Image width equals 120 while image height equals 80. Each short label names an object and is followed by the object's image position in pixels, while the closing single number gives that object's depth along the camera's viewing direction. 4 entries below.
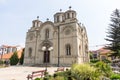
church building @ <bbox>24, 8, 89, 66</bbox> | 14.70
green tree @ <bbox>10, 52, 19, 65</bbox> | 19.47
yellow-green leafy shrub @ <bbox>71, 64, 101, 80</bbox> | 4.79
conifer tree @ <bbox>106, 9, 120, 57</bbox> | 16.70
